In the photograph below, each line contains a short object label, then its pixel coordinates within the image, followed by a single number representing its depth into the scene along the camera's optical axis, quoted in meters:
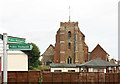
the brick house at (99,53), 74.25
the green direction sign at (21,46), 9.80
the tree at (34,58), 73.38
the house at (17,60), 24.94
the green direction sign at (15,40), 9.76
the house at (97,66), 35.38
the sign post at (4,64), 8.98
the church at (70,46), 71.00
